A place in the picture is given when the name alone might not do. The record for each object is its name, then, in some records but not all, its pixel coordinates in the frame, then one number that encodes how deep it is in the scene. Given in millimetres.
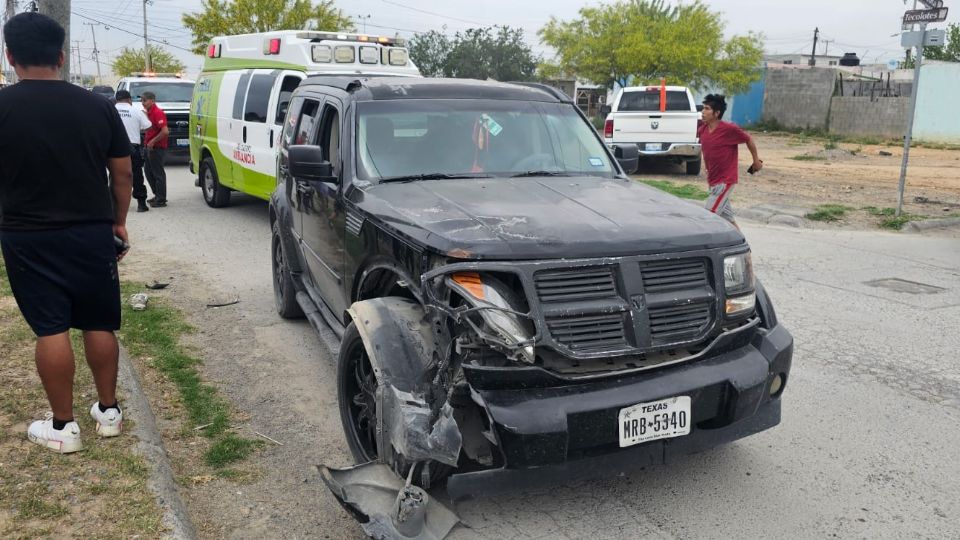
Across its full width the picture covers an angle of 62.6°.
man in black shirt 3531
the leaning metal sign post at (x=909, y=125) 11945
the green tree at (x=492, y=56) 58828
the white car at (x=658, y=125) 17062
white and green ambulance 10141
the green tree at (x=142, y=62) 83062
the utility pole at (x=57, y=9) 7188
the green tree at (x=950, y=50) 60969
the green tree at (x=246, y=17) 34562
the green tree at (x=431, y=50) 60719
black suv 3047
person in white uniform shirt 11570
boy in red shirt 8562
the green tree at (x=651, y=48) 30734
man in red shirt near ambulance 12289
